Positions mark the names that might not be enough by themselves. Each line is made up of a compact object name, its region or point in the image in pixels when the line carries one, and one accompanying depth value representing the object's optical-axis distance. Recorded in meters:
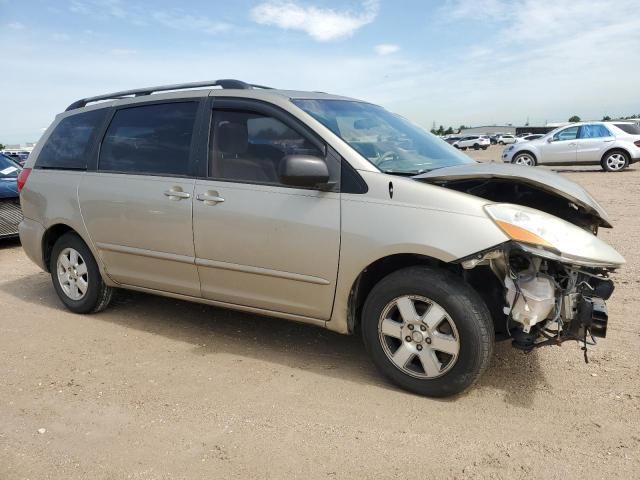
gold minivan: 2.95
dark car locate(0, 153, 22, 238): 7.66
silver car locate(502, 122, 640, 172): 16.23
